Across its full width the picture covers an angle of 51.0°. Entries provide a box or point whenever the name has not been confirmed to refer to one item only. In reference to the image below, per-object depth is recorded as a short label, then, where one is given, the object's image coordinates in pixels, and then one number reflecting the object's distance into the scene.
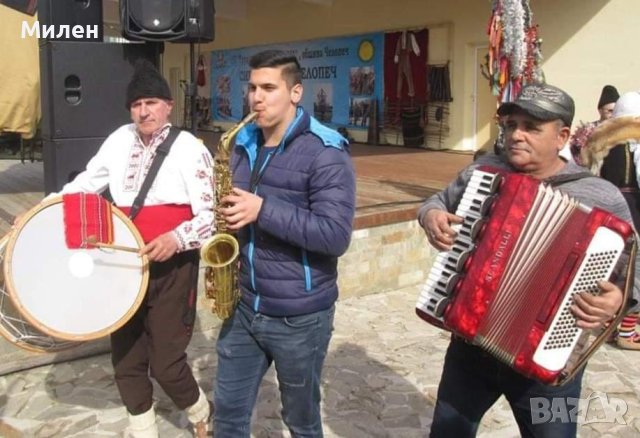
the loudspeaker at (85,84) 4.17
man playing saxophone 2.29
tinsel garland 6.08
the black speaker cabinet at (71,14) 4.13
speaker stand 4.52
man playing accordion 2.09
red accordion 1.93
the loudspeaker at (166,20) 4.30
